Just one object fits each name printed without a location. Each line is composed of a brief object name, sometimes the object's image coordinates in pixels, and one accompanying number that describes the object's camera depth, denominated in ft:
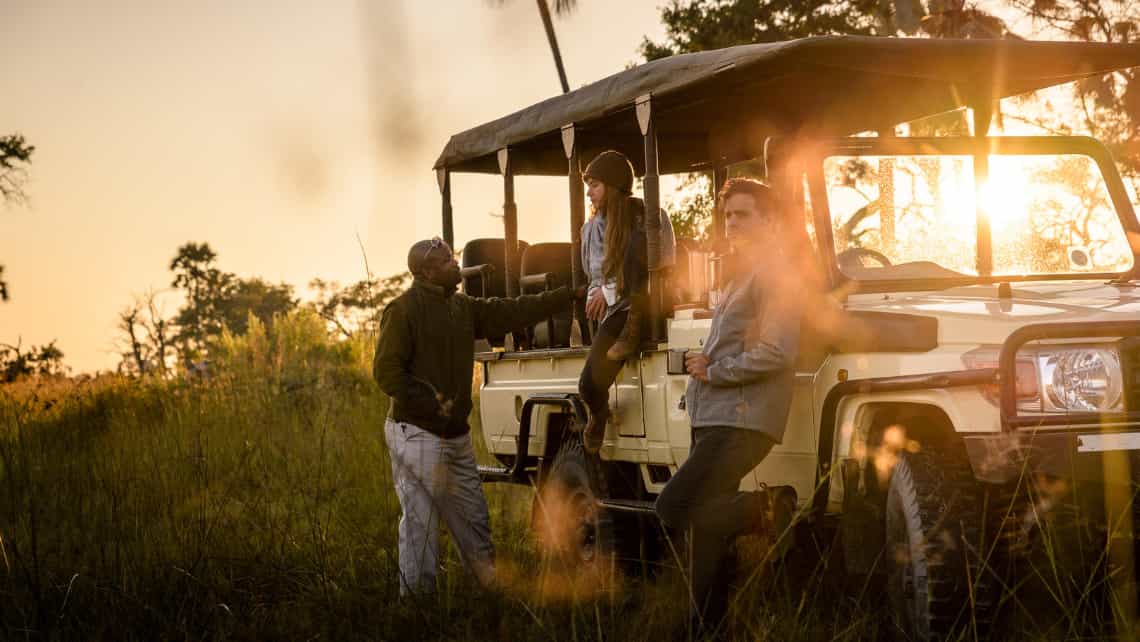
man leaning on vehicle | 19.07
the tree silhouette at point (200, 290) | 201.98
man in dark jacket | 25.07
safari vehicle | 17.07
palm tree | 72.84
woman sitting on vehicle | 24.23
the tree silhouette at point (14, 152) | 88.48
